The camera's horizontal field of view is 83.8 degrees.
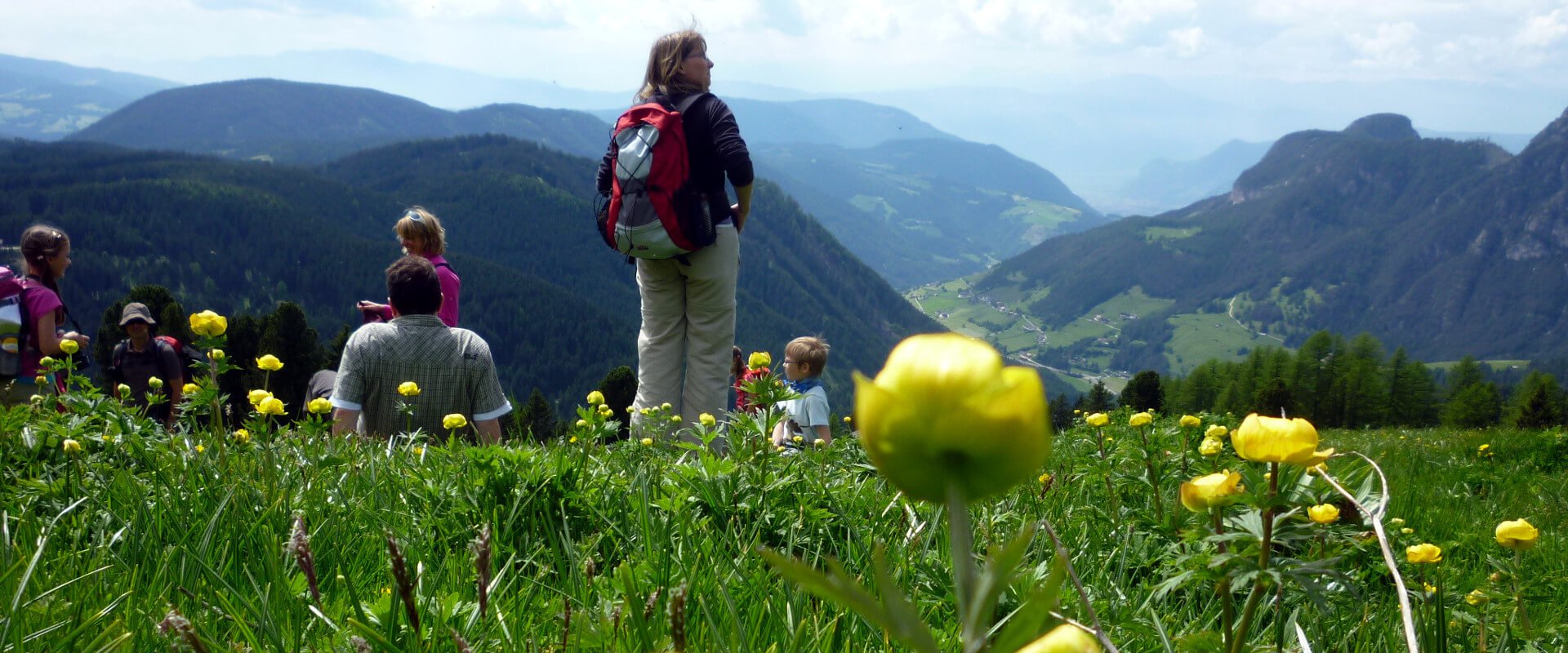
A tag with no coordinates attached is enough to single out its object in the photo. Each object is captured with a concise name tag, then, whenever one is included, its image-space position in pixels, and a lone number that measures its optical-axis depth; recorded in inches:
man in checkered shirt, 198.1
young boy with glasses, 232.0
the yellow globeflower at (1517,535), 70.6
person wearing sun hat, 320.2
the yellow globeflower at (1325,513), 60.2
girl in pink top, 241.1
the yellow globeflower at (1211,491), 47.3
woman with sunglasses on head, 251.9
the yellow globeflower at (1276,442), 43.5
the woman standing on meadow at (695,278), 211.3
